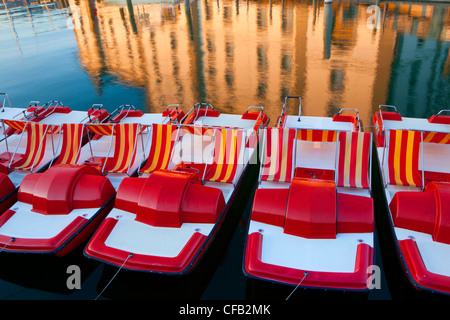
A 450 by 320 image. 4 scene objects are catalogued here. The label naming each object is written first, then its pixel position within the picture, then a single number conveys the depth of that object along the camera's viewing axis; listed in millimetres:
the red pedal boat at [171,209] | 5031
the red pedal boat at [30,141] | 7243
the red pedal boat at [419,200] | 4566
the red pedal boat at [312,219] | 4590
